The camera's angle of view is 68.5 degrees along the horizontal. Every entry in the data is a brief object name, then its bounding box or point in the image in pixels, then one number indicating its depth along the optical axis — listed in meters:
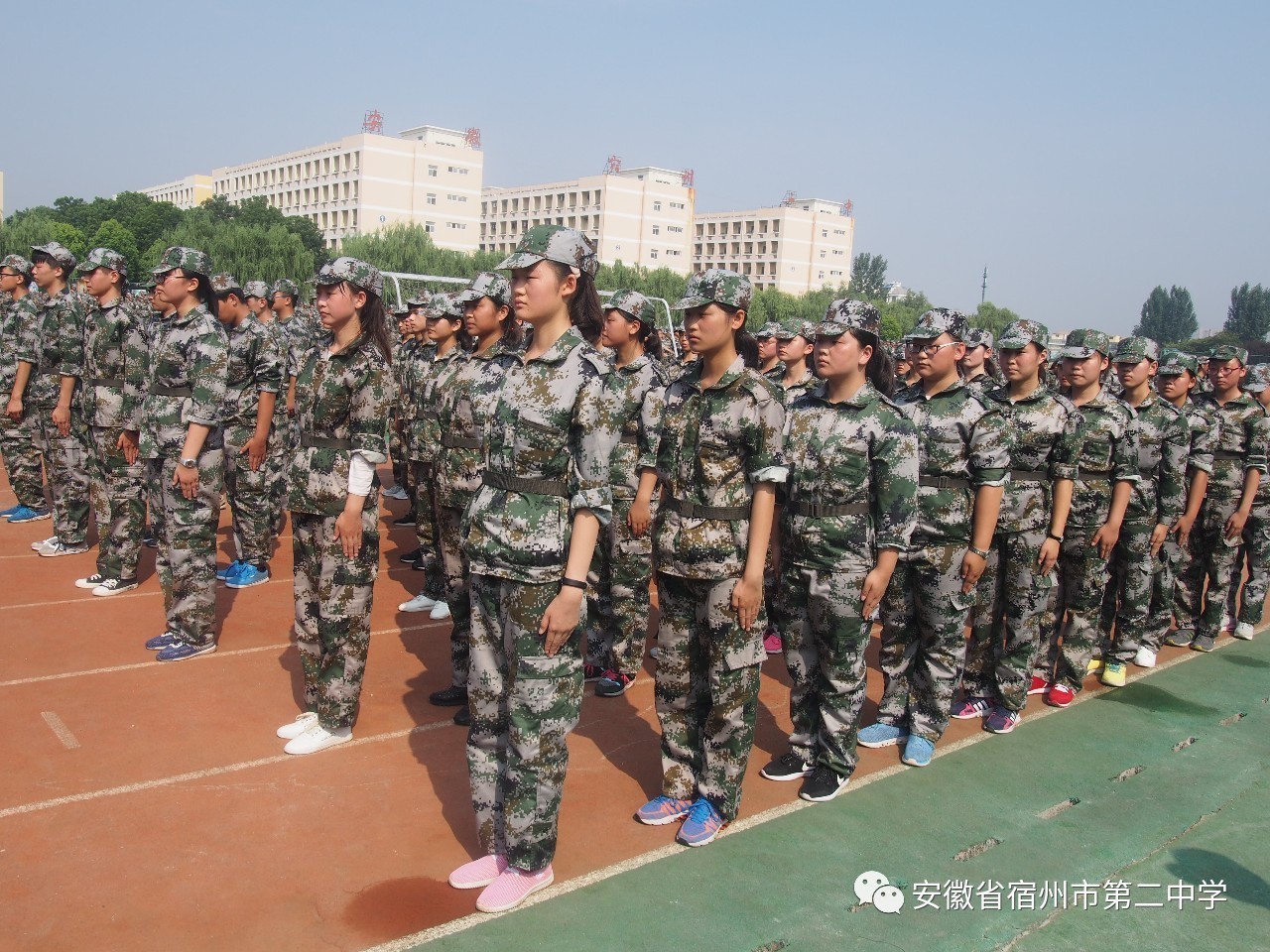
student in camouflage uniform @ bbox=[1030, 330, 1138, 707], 5.61
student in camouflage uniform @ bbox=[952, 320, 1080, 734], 5.08
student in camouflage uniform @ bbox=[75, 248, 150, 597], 6.40
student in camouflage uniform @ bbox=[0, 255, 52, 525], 8.23
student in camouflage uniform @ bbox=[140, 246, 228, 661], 5.18
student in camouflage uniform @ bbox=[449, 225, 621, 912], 3.02
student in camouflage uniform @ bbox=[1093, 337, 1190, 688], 6.15
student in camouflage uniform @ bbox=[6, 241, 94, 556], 7.26
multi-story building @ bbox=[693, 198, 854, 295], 103.06
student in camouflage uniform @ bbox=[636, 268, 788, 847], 3.54
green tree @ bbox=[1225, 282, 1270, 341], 101.44
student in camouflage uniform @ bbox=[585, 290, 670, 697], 5.31
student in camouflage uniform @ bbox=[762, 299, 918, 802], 3.95
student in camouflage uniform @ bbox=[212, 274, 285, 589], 6.98
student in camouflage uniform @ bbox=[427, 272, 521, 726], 4.82
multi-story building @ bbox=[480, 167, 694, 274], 88.44
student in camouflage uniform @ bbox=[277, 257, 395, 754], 4.15
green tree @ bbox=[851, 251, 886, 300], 111.19
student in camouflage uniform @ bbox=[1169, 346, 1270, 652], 6.90
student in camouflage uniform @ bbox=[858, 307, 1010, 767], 4.56
